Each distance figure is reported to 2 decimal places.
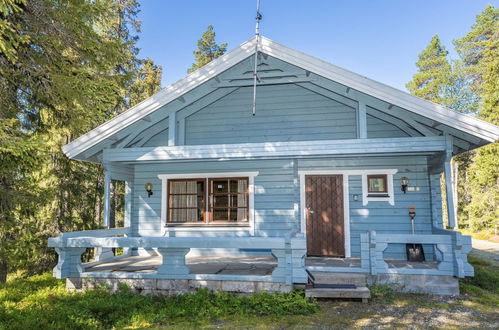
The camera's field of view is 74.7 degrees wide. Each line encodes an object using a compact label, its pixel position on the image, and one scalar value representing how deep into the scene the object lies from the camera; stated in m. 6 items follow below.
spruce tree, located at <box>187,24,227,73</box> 22.84
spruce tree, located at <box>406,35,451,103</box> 25.81
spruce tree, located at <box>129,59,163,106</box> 18.00
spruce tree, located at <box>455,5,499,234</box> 16.45
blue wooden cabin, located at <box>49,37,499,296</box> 5.69
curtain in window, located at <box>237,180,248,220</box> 8.20
